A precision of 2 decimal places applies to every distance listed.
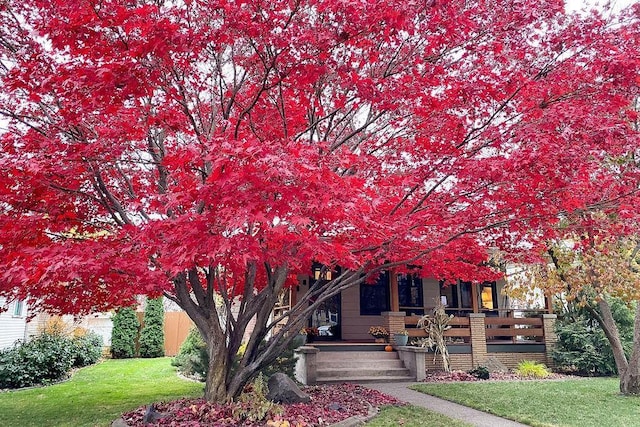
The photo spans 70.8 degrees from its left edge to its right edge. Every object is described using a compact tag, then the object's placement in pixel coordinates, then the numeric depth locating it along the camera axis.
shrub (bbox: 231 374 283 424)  5.64
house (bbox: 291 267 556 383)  11.66
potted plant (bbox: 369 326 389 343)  11.59
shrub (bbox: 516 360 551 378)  11.00
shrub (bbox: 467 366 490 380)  10.52
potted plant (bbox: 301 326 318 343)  12.30
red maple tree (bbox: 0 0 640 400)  4.42
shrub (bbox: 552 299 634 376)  11.42
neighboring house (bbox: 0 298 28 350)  14.60
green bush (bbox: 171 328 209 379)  11.48
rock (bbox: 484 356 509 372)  11.57
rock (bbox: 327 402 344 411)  6.47
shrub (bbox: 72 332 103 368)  13.72
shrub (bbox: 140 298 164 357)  17.66
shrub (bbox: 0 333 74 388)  9.96
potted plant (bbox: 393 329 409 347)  11.05
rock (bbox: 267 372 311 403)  6.66
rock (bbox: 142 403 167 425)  5.61
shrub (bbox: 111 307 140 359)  17.17
